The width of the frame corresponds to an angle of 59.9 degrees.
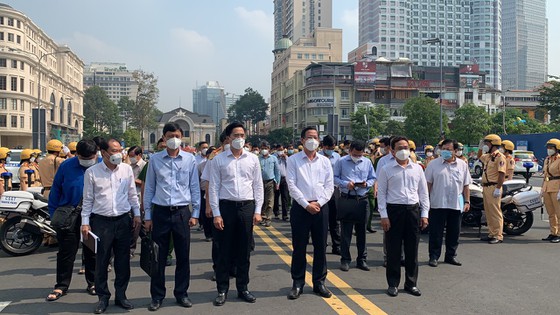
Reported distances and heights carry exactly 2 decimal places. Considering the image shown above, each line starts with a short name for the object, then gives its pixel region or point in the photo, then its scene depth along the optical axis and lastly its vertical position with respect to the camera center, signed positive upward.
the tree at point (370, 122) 58.56 +4.39
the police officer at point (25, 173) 10.50 -0.36
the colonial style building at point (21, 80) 67.31 +11.46
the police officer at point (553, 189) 9.08 -0.57
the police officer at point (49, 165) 8.70 -0.16
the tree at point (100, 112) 108.38 +10.04
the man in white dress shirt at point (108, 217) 5.12 -0.65
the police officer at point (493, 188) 8.73 -0.54
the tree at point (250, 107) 107.94 +11.26
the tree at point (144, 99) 64.95 +7.98
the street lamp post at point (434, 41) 33.79 +8.28
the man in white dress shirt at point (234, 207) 5.33 -0.55
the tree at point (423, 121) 50.97 +3.94
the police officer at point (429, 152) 12.01 +0.16
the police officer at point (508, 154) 9.54 +0.09
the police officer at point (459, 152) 8.22 +0.11
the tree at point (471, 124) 49.50 +3.51
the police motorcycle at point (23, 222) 7.79 -1.06
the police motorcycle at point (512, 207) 9.20 -0.94
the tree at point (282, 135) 78.86 +3.78
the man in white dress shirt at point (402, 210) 5.64 -0.62
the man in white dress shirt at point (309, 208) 5.48 -0.57
